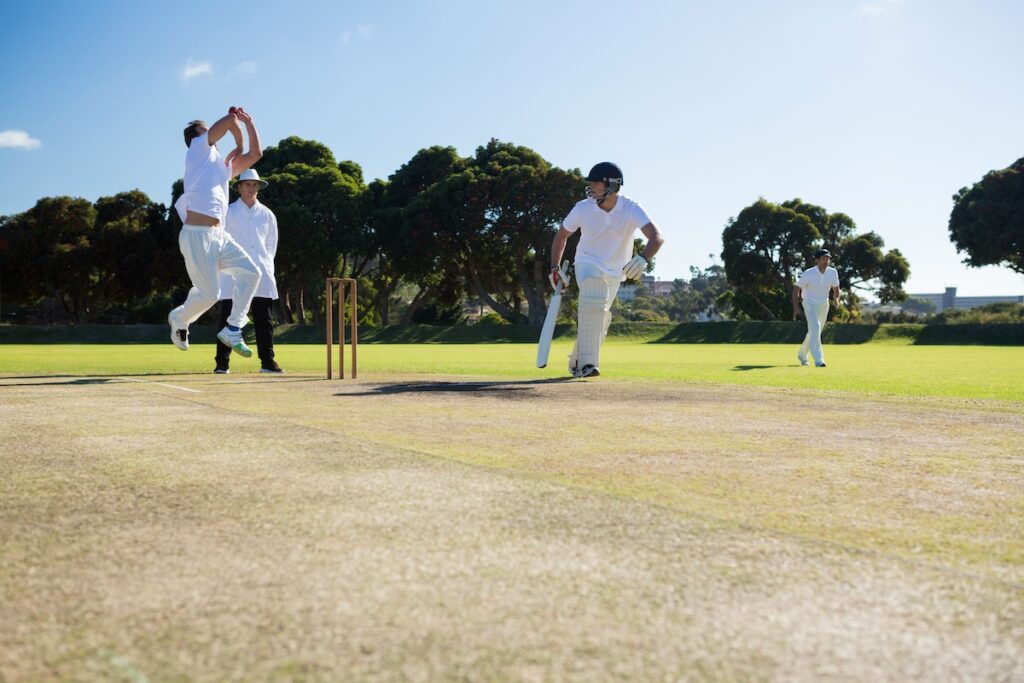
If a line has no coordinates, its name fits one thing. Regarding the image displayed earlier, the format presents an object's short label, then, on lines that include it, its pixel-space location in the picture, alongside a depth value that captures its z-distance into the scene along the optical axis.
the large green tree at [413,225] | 46.56
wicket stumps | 9.98
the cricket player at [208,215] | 9.50
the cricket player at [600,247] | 10.21
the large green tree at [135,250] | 48.00
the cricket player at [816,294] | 15.91
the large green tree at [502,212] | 45.97
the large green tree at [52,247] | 48.72
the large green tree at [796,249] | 55.97
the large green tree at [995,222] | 46.59
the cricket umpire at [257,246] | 11.40
